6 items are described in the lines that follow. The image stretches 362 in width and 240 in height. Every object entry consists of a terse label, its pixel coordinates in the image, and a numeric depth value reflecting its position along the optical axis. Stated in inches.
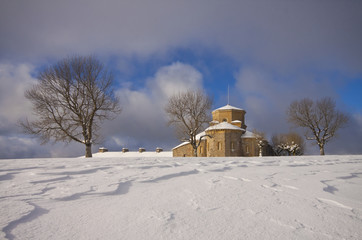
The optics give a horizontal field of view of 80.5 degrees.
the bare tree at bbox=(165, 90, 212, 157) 1195.5
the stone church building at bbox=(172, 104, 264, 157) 1427.2
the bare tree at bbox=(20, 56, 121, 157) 756.6
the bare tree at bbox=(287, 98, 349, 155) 1284.4
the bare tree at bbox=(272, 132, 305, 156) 1738.4
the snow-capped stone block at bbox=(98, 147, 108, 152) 2822.1
